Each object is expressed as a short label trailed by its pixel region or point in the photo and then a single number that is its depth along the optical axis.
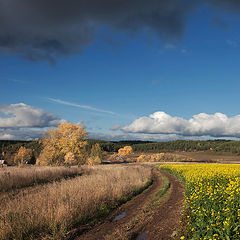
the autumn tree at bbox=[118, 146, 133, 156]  117.72
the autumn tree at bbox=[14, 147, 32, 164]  97.89
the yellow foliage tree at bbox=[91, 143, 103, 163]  75.84
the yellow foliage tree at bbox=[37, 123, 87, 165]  41.16
